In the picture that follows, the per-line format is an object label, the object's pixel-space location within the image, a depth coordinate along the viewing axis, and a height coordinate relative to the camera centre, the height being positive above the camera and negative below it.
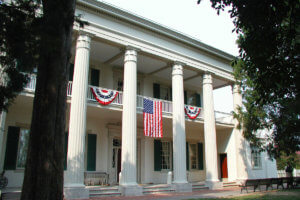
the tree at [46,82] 4.26 +1.32
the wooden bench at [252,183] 14.67 -1.07
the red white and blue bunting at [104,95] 13.80 +3.37
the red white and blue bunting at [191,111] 17.42 +3.23
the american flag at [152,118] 14.76 +2.41
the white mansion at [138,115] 12.93 +2.67
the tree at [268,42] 6.82 +3.24
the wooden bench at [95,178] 14.79 -0.83
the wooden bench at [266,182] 15.57 -1.07
